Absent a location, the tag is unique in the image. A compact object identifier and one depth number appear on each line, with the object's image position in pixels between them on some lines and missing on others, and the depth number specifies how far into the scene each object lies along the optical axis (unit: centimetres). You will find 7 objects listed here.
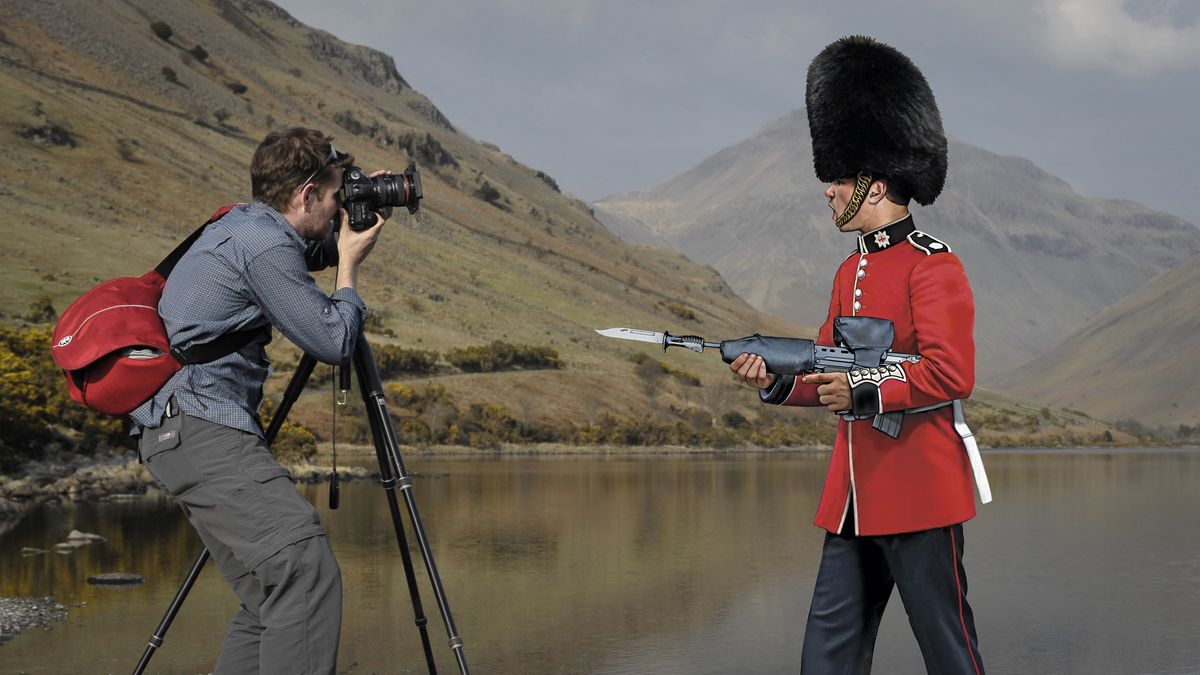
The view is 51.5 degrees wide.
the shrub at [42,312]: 4066
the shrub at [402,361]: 5497
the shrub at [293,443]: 3161
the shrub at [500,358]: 5975
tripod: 500
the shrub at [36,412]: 2216
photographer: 411
